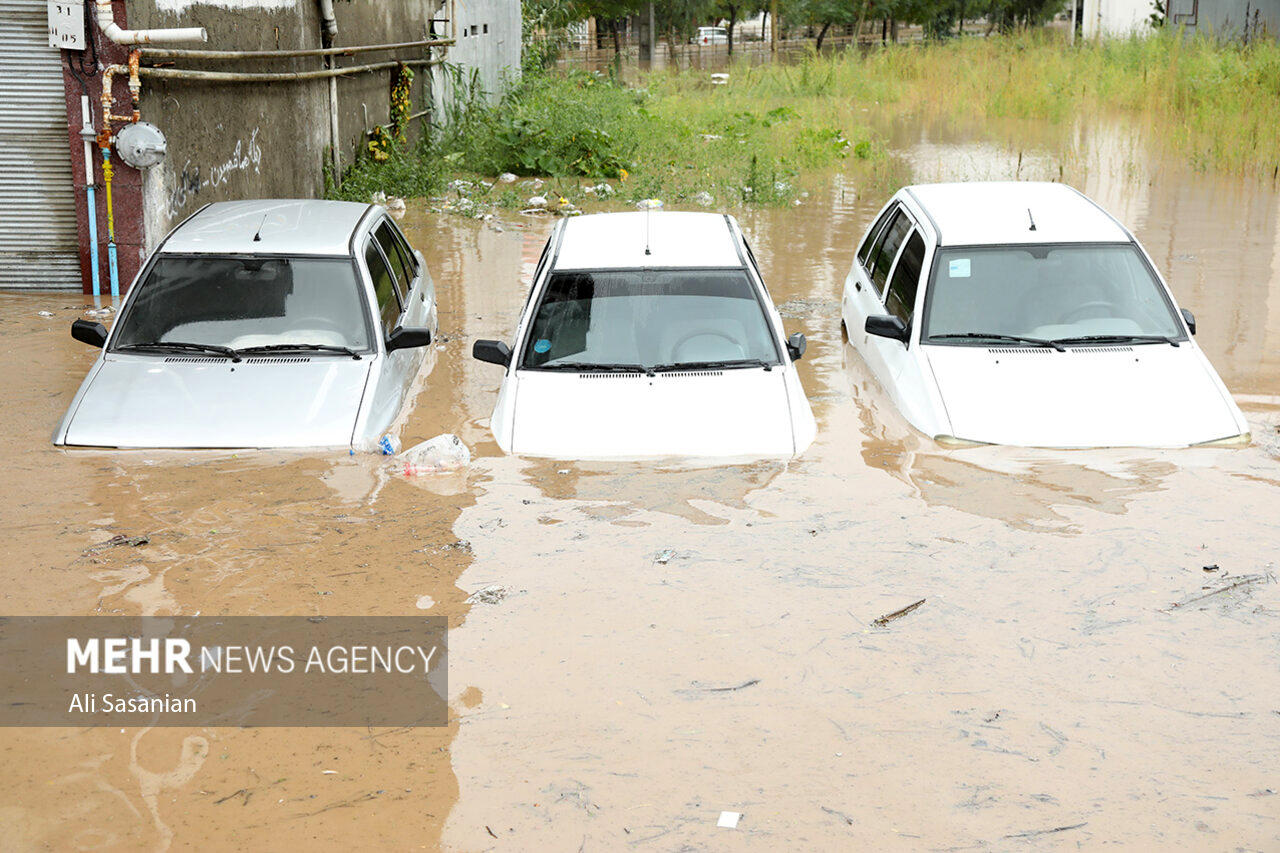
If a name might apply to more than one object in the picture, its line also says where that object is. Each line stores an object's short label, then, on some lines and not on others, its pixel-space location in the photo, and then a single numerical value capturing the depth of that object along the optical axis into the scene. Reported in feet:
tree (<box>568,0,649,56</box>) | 150.30
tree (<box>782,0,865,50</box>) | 173.27
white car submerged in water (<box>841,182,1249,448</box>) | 22.81
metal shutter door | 35.47
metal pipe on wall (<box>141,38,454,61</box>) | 35.12
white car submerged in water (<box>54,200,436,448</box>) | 22.12
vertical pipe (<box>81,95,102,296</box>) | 34.71
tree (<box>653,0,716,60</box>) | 157.58
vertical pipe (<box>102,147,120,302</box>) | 34.76
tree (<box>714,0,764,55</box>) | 185.26
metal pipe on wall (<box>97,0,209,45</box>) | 32.96
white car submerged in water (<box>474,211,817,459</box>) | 21.57
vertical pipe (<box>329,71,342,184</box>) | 51.98
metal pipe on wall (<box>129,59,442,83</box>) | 35.17
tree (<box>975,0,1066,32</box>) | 175.63
